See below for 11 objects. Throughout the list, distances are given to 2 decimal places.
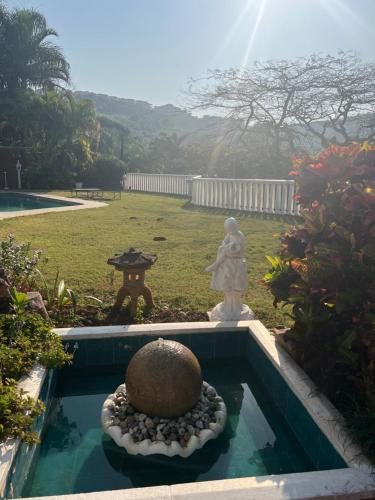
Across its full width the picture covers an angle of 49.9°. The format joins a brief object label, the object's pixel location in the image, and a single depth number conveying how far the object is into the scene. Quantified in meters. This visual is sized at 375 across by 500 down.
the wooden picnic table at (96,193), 20.12
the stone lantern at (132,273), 4.73
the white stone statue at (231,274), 4.32
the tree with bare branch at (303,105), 15.81
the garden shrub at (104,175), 27.14
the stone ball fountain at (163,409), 3.03
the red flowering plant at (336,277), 2.88
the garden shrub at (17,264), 4.82
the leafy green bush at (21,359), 2.62
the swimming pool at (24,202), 17.88
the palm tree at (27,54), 27.52
